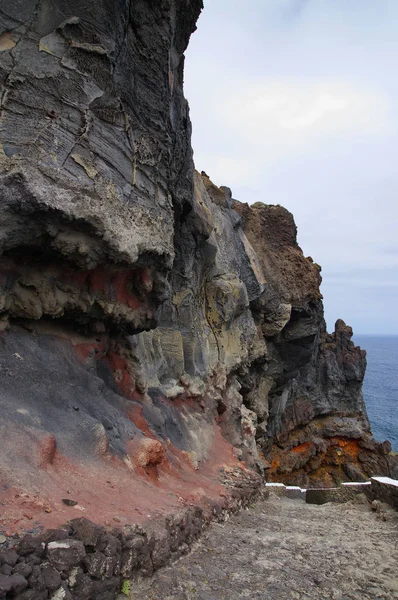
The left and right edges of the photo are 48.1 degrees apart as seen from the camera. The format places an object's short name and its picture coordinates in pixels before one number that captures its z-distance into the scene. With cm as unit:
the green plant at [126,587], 362
